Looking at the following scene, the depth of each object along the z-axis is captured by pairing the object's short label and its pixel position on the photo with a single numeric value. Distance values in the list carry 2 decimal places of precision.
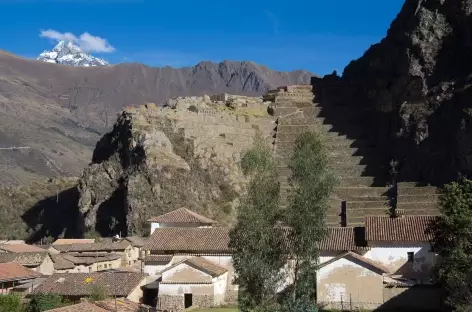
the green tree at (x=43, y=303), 32.95
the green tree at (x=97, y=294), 33.46
